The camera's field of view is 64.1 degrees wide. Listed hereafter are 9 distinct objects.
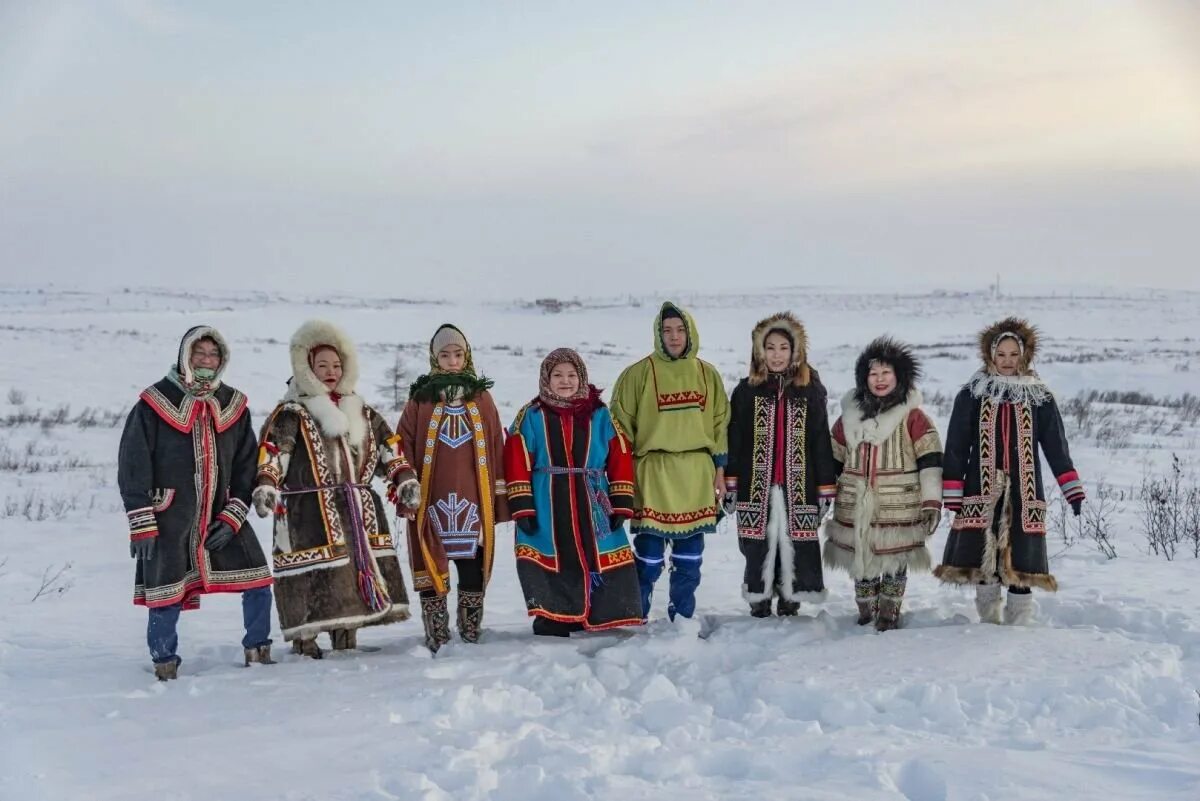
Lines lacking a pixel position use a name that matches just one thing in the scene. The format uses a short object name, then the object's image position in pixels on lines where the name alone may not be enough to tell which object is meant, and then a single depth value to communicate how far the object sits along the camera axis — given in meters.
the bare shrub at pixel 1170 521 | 6.78
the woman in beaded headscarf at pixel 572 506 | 5.20
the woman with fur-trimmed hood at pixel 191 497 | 4.41
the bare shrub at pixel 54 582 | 6.13
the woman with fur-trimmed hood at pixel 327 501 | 4.80
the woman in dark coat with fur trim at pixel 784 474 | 5.41
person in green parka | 5.35
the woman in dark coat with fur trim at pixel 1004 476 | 5.10
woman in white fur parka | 5.16
